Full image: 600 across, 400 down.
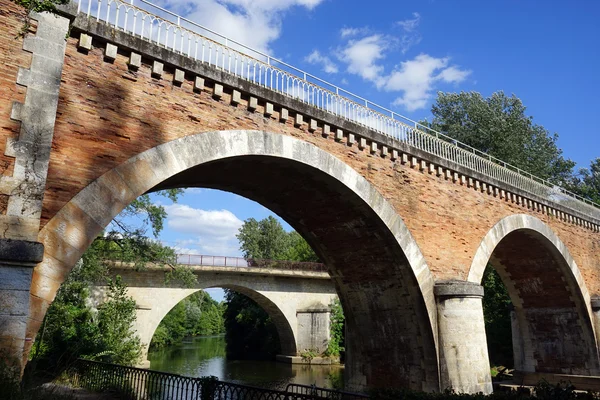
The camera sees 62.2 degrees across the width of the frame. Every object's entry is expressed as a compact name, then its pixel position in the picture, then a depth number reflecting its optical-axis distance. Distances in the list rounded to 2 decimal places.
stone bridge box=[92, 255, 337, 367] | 22.86
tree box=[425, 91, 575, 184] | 29.98
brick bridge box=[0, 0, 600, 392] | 6.25
